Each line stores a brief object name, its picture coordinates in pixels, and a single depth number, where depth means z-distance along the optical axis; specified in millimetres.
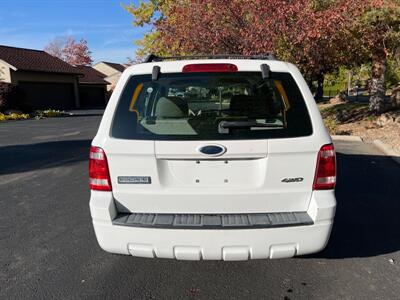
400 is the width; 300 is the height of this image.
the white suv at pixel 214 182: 2639
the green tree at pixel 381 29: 9609
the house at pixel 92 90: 37969
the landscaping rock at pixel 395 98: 14937
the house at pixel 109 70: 54656
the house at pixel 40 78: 27286
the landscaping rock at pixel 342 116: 14984
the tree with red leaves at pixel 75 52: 67500
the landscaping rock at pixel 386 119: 12523
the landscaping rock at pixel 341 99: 27133
